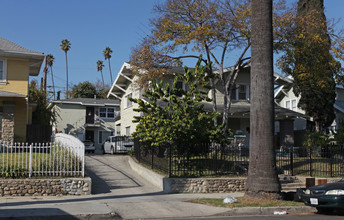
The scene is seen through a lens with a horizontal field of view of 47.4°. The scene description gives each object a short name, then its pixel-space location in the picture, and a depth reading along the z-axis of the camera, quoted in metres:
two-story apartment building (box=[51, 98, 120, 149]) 43.47
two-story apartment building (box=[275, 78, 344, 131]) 31.56
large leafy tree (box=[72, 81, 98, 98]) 63.44
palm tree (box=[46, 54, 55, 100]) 72.45
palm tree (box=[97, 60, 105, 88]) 79.00
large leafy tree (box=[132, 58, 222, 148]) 15.96
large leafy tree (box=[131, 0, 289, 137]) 19.97
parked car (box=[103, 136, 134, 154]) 26.03
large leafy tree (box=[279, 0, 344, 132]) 20.62
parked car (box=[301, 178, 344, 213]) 10.76
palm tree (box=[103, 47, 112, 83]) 77.50
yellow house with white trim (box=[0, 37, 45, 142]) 21.41
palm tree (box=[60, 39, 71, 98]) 73.81
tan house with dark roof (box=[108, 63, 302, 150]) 26.48
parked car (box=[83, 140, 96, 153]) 33.74
